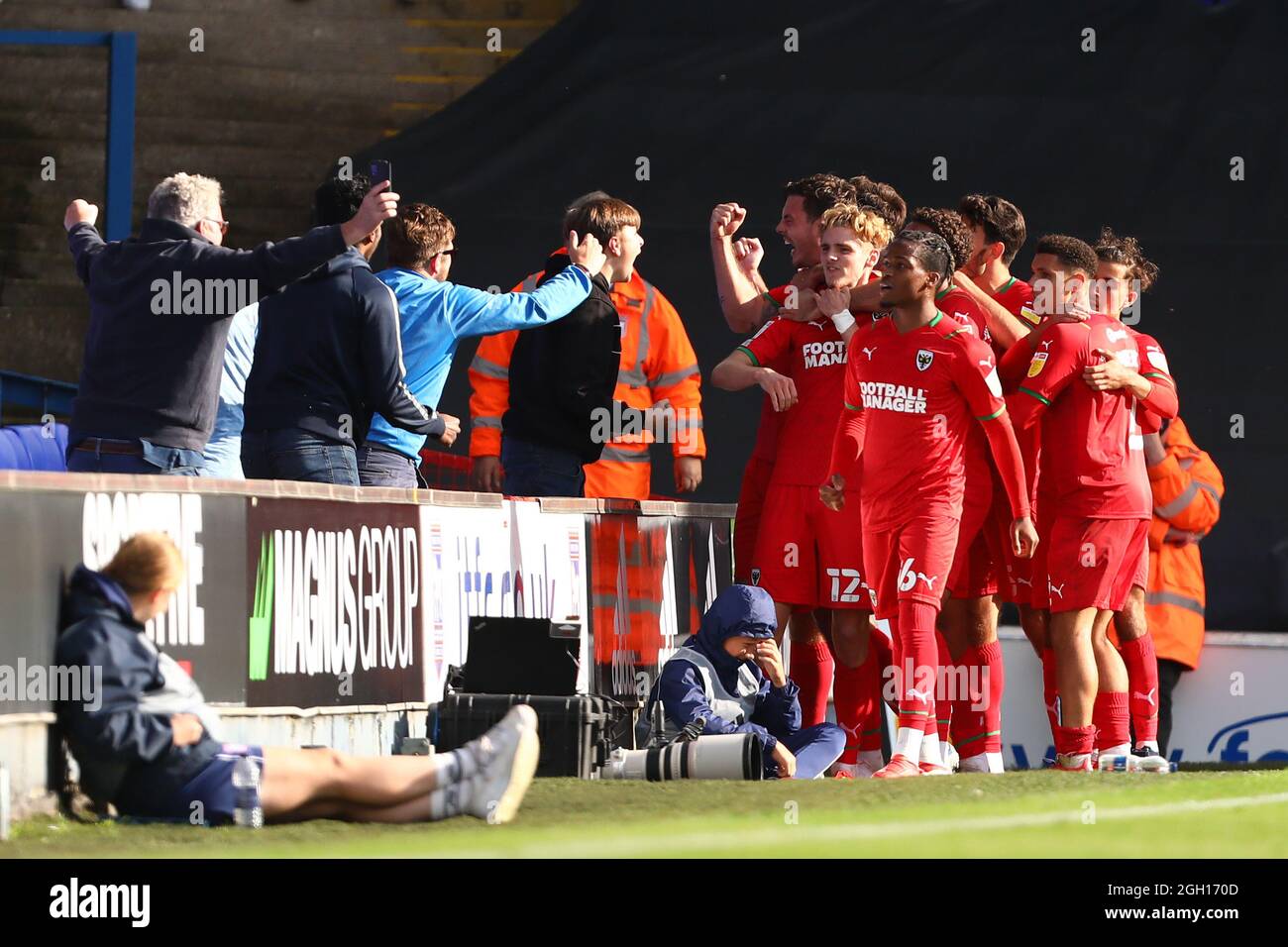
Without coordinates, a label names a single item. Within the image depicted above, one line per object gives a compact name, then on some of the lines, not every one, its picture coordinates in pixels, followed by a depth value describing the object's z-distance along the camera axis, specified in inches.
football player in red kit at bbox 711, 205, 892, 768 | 655.1
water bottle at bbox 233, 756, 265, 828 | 438.9
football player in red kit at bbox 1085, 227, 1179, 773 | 671.1
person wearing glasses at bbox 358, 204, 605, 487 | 627.8
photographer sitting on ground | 591.2
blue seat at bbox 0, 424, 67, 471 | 750.5
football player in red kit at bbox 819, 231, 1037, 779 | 595.8
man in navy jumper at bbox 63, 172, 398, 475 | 544.7
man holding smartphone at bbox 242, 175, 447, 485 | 590.9
